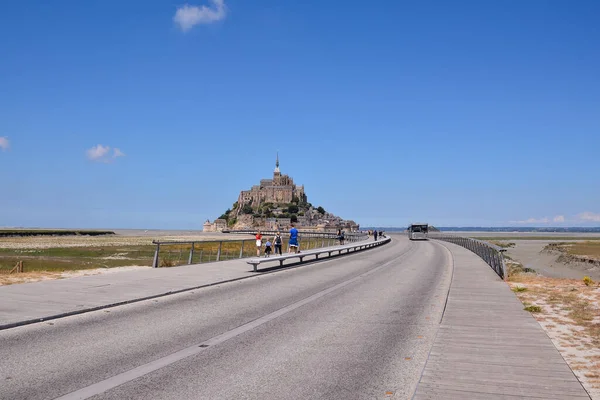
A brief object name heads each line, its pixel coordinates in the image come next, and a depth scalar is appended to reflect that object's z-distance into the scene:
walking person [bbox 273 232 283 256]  27.96
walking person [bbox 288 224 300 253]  27.91
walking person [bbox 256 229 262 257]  26.66
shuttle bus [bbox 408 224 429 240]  77.00
